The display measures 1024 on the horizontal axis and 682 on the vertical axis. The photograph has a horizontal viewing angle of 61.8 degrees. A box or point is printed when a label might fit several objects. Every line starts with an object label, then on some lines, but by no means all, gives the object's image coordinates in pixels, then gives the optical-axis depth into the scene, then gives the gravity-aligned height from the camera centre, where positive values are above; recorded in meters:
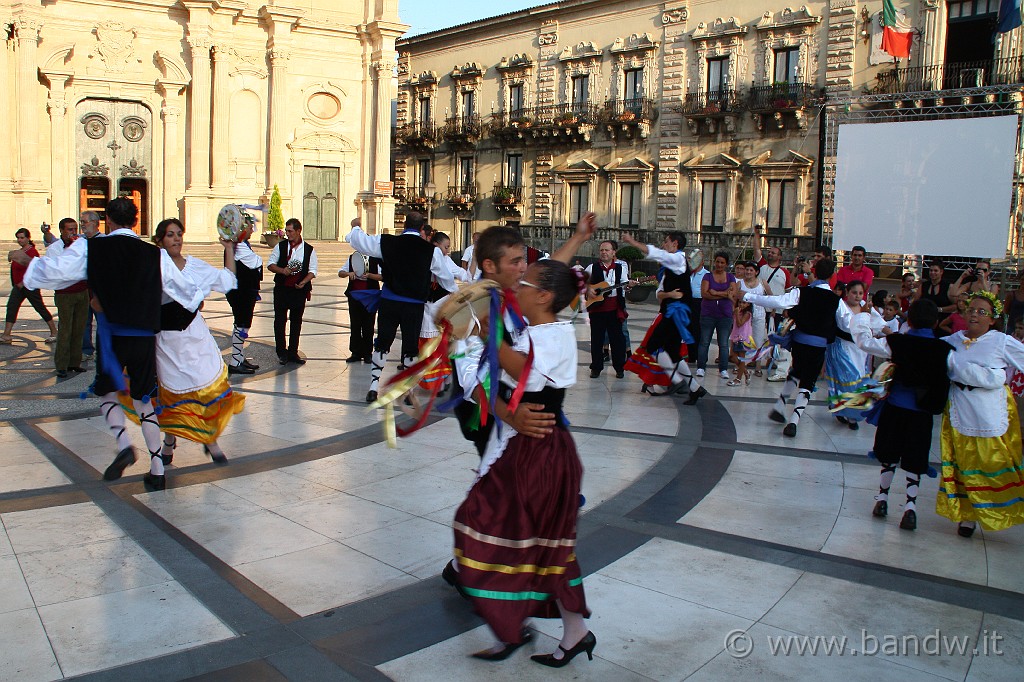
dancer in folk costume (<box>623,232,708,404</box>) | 9.71 -0.91
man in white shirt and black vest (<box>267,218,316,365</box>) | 11.08 -0.42
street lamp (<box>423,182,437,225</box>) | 42.91 +2.86
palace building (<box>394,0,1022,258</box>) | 27.14 +5.74
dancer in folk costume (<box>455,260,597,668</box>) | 3.56 -1.11
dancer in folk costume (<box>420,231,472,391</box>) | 9.20 -0.40
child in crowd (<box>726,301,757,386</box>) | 11.16 -1.11
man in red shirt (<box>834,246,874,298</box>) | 11.32 -0.13
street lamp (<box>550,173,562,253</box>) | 38.59 +2.71
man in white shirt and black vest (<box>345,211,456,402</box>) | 8.69 -0.34
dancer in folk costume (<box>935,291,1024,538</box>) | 5.40 -1.15
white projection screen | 18.19 +1.69
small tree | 28.81 +0.95
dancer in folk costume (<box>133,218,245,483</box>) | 6.18 -0.93
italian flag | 25.16 +6.55
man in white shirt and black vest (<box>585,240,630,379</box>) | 10.30 -0.68
